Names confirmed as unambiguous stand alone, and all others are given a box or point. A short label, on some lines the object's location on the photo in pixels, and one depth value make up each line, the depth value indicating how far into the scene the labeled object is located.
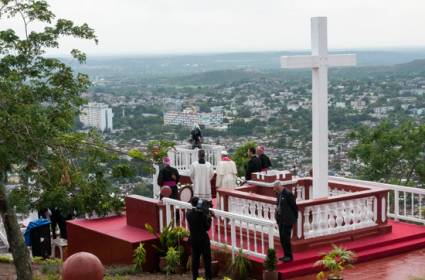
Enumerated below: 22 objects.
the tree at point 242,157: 24.11
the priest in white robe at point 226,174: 18.48
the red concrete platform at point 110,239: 15.90
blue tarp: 18.48
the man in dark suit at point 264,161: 19.04
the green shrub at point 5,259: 18.17
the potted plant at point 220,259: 14.52
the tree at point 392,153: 27.98
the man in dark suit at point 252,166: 18.86
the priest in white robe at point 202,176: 17.80
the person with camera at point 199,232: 13.33
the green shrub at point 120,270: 14.74
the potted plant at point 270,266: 13.45
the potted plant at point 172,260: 14.93
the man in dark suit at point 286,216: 13.95
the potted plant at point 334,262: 11.77
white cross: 16.17
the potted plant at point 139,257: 15.20
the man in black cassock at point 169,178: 17.72
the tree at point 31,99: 11.21
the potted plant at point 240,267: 14.07
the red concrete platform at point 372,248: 14.04
